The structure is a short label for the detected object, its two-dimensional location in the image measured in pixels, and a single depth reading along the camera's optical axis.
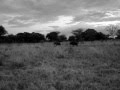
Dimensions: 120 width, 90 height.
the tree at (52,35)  57.98
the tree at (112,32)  47.54
